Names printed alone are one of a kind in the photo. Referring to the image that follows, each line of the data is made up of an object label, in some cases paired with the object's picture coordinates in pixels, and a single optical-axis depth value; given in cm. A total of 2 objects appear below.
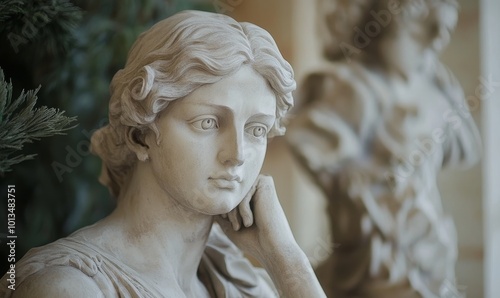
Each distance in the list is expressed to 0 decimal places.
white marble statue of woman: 184
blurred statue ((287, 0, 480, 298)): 288
